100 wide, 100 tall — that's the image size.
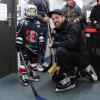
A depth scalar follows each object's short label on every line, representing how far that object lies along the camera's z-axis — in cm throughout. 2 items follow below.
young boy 238
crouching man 221
